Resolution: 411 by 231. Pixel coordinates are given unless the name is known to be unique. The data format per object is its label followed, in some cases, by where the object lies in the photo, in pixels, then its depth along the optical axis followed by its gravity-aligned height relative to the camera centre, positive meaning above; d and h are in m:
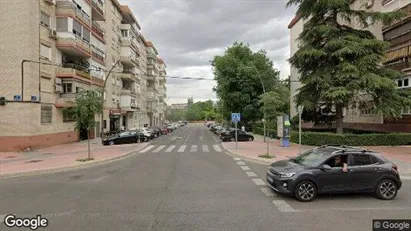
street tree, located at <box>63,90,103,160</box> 19.73 +0.54
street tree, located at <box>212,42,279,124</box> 49.88 +5.92
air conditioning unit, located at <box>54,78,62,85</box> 29.83 +3.36
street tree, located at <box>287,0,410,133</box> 24.88 +4.40
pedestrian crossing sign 26.09 +0.06
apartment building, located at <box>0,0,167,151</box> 25.34 +4.69
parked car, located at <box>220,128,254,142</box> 36.09 -1.99
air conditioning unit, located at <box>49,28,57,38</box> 28.77 +7.42
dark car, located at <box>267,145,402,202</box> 9.67 -1.73
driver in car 9.92 -1.37
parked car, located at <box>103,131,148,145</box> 32.94 -2.03
